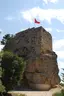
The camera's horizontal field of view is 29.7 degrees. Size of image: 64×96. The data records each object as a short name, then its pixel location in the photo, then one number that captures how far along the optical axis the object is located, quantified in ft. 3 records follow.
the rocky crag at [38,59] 80.43
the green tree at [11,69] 61.20
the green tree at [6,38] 96.44
